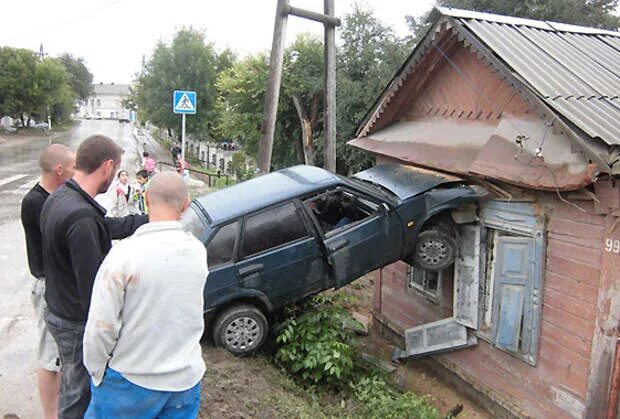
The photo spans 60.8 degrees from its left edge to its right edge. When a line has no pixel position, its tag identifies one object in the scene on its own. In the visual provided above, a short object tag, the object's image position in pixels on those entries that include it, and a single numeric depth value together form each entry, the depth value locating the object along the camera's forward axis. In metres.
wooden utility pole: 9.20
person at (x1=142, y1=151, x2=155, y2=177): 17.24
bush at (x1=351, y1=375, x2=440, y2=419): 5.29
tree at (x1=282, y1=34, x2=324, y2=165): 20.06
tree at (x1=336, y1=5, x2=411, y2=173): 16.72
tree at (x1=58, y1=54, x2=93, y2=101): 80.40
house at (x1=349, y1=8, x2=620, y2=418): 4.79
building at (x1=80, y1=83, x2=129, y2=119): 127.10
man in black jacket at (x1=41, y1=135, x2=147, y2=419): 2.84
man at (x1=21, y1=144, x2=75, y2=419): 3.69
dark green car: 5.76
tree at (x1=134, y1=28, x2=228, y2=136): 33.62
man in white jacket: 2.39
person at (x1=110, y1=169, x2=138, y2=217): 9.62
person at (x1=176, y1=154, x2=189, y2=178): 13.04
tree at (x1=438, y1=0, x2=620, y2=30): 17.31
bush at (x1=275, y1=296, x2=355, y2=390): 5.80
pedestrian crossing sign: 11.45
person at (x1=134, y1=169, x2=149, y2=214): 12.16
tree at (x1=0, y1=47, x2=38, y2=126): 44.69
